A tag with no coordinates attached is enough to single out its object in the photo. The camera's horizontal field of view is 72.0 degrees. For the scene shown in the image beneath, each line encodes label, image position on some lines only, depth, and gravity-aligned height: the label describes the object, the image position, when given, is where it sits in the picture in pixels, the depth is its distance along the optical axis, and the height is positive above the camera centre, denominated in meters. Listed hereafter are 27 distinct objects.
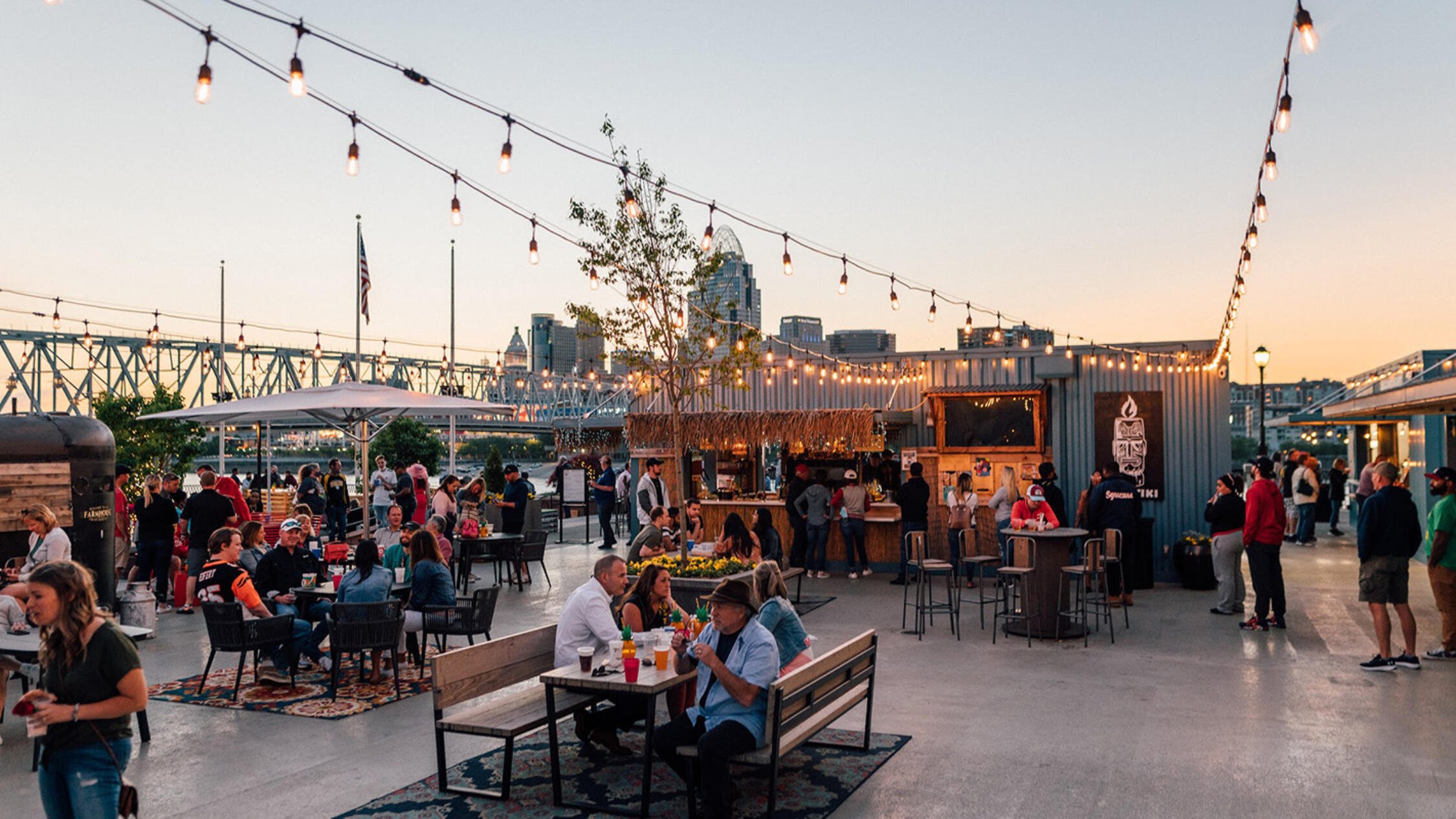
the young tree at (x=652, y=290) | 9.57 +1.47
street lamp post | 21.72 +1.72
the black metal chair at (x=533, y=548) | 13.40 -1.41
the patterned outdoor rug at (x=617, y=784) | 5.19 -1.90
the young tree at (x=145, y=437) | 22.55 +0.22
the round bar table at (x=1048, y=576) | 9.76 -1.35
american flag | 24.36 +3.92
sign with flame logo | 13.77 +0.01
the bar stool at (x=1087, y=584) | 9.80 -1.56
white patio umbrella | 10.95 +0.42
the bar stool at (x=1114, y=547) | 10.47 -1.15
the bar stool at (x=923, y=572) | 9.99 -1.38
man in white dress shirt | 5.98 -1.15
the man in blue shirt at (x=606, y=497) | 18.38 -1.02
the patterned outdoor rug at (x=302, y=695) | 7.31 -1.91
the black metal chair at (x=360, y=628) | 7.53 -1.38
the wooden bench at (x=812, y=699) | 4.87 -1.40
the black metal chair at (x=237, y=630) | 7.41 -1.38
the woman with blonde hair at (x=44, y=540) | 8.37 -0.78
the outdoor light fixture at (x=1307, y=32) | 5.55 +2.24
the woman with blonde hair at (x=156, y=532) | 11.52 -0.99
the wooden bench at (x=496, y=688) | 5.35 -1.41
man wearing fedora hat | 4.81 -1.28
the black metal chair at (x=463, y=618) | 8.38 -1.48
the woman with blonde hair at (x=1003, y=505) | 13.46 -0.92
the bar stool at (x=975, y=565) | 10.56 -1.58
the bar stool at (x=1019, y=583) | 9.79 -1.51
